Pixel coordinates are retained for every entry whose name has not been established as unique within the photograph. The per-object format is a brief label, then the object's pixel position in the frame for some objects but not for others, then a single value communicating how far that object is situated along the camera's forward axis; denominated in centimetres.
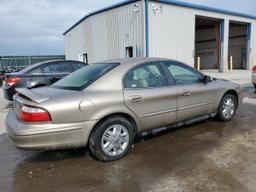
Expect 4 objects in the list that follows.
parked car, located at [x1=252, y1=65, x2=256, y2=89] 954
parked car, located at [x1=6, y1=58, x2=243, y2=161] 306
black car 679
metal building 1438
